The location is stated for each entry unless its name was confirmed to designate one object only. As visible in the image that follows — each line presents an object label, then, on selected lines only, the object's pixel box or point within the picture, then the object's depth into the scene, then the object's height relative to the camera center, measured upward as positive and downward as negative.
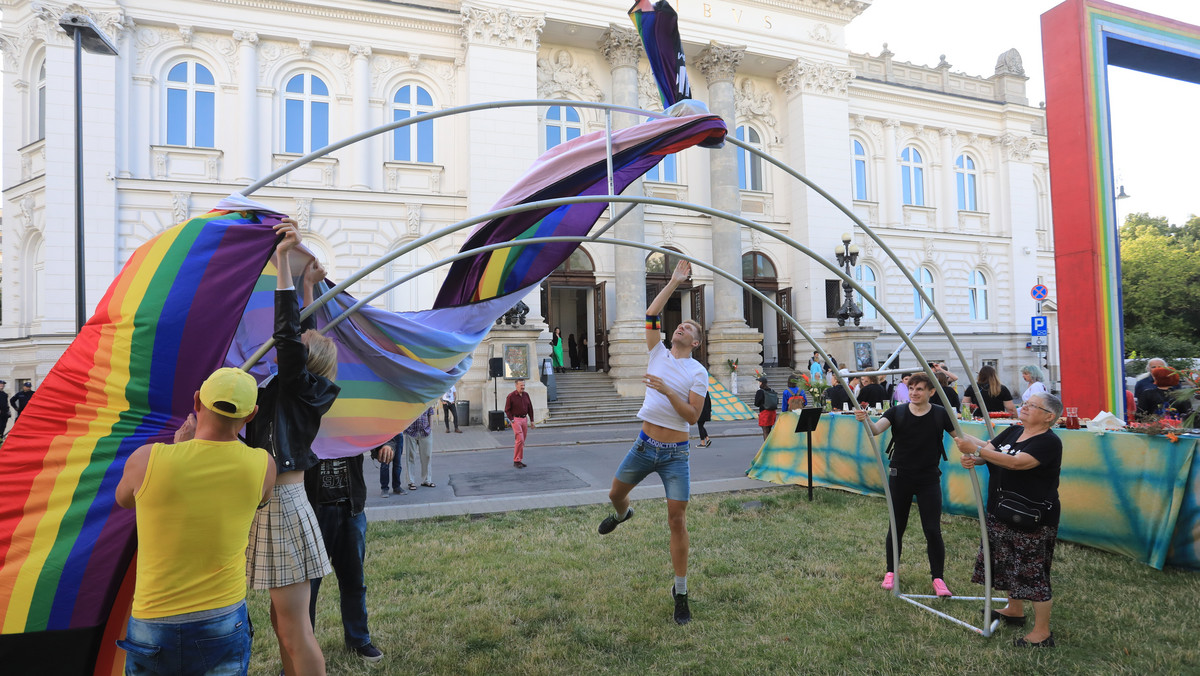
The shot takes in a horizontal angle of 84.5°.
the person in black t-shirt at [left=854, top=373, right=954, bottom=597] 5.68 -0.96
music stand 8.84 -0.86
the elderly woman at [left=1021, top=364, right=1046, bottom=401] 10.30 -0.41
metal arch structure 3.48 +0.68
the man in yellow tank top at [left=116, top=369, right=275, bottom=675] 2.59 -0.65
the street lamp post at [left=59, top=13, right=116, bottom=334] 9.95 +5.16
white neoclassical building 21.47 +8.21
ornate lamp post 25.29 +2.22
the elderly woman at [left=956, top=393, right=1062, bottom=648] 4.64 -1.02
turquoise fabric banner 6.17 -1.51
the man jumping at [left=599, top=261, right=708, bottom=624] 5.15 -0.51
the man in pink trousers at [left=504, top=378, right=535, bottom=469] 13.09 -1.08
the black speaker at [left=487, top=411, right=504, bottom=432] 19.81 -1.77
